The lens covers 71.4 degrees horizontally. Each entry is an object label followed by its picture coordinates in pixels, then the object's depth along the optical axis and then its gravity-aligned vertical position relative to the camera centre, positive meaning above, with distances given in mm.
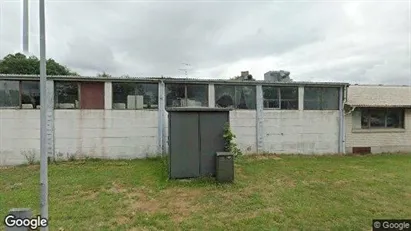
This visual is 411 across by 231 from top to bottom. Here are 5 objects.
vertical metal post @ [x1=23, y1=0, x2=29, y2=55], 4242 +1288
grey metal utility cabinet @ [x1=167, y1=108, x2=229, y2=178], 8391 -869
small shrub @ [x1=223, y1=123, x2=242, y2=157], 8641 -838
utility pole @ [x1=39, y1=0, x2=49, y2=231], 4445 -228
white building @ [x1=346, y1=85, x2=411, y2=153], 15125 -617
